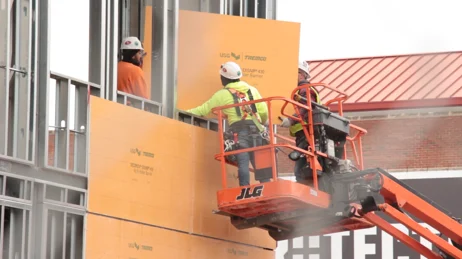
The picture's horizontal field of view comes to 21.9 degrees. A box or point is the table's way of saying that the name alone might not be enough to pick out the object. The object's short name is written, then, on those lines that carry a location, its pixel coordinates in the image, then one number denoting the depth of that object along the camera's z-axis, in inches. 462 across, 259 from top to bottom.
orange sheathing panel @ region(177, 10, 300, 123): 703.1
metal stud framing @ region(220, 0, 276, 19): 777.6
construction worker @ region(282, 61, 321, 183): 669.3
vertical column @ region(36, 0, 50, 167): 581.9
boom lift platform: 644.7
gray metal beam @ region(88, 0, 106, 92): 631.8
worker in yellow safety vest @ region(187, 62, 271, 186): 663.1
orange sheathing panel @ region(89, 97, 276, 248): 614.2
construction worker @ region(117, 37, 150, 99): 667.4
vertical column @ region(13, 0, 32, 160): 573.9
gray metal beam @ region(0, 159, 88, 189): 563.5
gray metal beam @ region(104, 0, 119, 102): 638.5
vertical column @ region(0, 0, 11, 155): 565.3
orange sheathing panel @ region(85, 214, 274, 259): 603.2
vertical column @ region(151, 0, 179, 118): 693.3
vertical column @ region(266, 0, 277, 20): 810.8
